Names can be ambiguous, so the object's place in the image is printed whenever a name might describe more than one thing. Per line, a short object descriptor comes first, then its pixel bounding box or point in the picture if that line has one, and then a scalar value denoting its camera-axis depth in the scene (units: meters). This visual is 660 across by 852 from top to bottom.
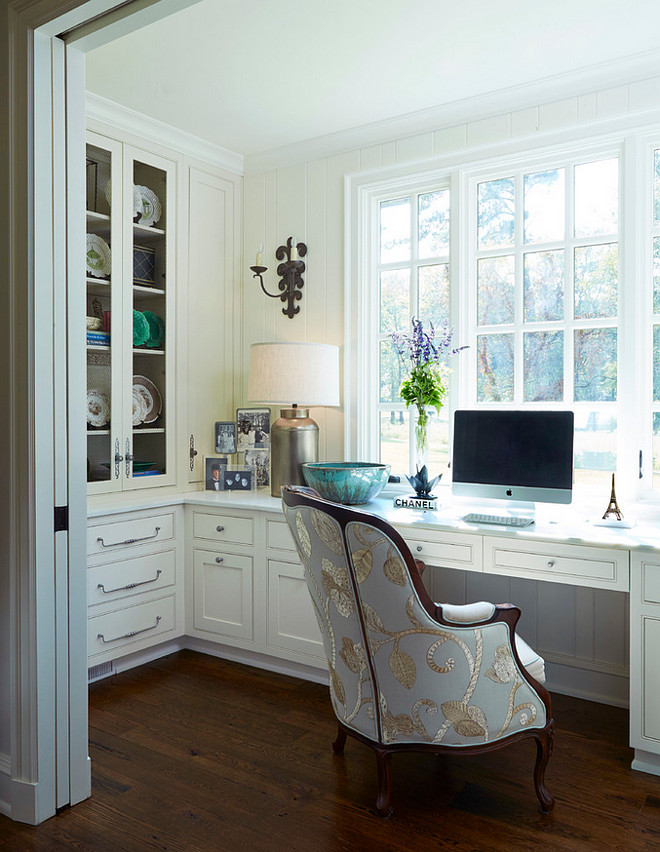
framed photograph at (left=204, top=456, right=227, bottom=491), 3.66
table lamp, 3.29
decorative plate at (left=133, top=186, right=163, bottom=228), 3.42
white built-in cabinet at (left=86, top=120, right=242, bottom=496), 3.23
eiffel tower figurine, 2.64
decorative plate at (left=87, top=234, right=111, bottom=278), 3.19
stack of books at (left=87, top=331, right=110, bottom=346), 3.17
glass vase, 3.20
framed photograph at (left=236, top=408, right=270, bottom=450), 3.79
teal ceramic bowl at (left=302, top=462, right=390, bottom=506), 3.02
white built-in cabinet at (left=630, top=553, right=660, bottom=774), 2.24
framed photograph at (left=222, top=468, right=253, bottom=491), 3.65
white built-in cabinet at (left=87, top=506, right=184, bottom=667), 3.05
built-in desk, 2.27
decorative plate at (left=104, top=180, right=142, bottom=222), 3.39
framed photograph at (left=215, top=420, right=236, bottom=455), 3.76
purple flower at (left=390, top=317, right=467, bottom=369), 3.17
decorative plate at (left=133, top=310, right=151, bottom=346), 3.39
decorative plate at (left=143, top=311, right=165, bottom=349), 3.46
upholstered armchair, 1.92
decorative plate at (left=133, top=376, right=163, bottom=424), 3.42
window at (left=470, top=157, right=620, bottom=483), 2.96
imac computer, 2.72
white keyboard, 2.62
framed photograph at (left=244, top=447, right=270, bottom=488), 3.77
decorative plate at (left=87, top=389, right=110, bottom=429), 3.16
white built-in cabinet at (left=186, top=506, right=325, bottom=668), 3.11
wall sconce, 3.71
